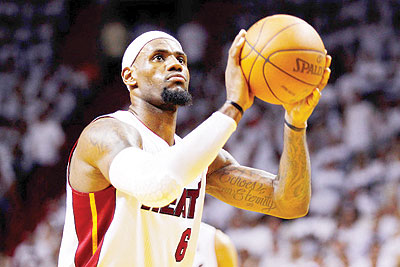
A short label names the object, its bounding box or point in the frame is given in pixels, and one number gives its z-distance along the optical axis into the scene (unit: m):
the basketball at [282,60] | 4.92
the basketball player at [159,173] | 4.46
